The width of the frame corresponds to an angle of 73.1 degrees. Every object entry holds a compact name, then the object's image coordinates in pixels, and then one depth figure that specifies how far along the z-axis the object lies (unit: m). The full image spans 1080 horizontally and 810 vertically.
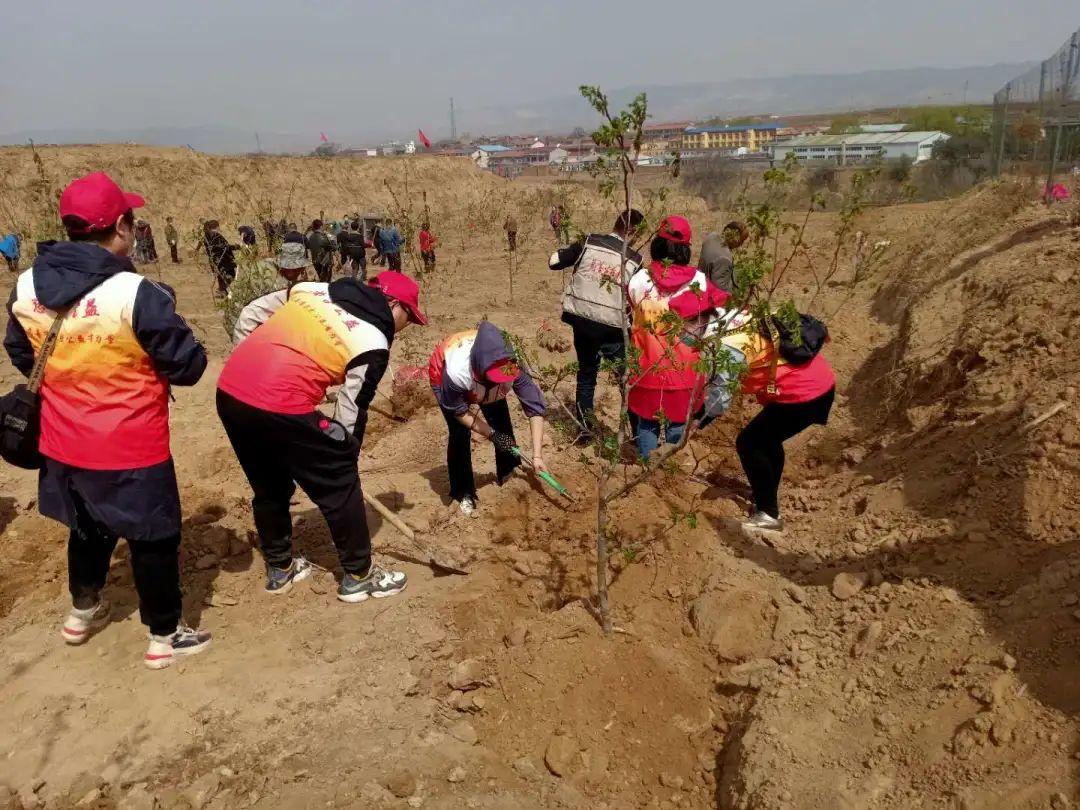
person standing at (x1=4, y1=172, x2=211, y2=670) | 2.41
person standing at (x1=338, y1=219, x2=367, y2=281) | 11.17
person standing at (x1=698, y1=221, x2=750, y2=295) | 4.95
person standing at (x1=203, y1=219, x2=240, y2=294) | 9.35
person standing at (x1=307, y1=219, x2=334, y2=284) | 10.30
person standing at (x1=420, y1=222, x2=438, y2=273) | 12.25
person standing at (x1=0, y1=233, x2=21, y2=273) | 14.30
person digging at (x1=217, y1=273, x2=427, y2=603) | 2.79
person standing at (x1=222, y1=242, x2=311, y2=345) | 3.61
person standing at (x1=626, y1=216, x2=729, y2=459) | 3.54
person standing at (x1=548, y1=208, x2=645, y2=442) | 4.56
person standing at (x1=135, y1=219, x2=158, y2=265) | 14.86
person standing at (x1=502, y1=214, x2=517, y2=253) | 13.73
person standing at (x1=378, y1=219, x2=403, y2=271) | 12.75
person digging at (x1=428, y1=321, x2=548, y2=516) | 3.46
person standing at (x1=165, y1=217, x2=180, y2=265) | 16.62
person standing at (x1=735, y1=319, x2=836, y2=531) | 3.48
